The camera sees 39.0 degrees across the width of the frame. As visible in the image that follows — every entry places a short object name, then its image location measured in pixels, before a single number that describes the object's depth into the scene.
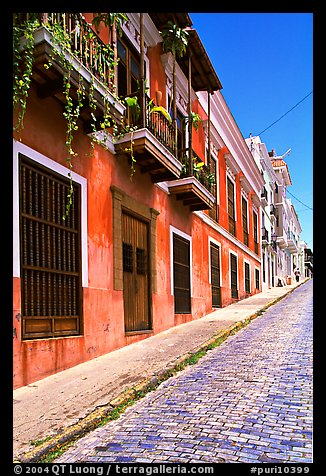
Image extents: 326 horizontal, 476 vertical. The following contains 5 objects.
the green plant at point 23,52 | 4.75
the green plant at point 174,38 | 8.92
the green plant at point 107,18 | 5.73
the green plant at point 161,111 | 8.37
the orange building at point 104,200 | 5.43
